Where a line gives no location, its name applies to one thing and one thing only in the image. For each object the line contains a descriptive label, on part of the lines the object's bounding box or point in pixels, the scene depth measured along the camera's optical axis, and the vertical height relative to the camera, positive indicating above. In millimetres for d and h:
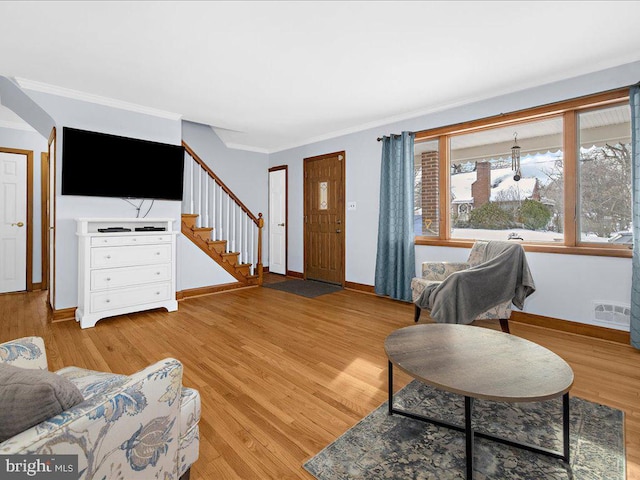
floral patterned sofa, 721 -491
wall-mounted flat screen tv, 3520 +855
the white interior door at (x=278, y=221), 6398 +382
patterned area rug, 1438 -1007
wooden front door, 5281 +392
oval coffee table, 1305 -578
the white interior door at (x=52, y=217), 3594 +253
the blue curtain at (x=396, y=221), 4223 +267
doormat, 4895 -761
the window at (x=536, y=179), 3020 +677
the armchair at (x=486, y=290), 2826 -436
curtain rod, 4327 +1421
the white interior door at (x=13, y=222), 4691 +242
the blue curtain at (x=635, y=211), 2727 +262
